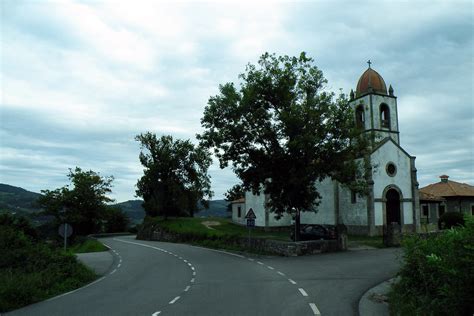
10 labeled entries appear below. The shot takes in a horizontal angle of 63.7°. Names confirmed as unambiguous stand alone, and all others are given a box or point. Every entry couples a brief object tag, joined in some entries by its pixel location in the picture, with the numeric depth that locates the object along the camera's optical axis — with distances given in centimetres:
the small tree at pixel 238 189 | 2650
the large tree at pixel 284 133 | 2386
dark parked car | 2824
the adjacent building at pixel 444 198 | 4412
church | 3572
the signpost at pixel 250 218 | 2448
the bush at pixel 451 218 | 3670
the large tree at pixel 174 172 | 4925
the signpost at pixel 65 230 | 1902
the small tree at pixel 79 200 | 5222
